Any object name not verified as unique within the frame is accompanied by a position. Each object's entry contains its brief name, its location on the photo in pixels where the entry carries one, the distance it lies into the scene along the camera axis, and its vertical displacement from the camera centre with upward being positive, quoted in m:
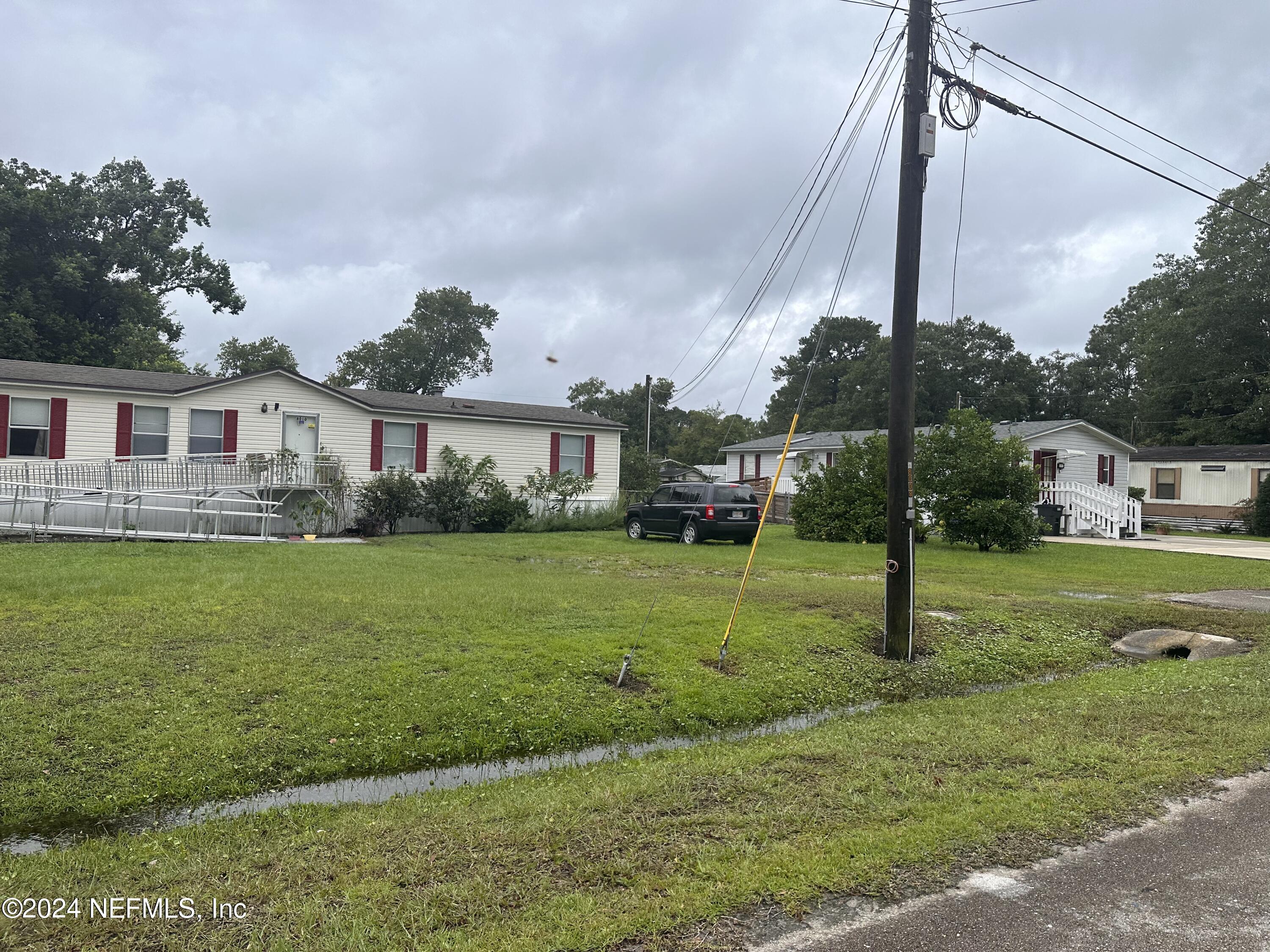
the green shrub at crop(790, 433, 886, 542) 22.25 +0.10
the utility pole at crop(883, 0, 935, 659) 8.91 +1.75
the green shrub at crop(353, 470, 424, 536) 21.97 -0.36
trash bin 27.31 -0.17
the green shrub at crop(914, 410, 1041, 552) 20.59 +0.53
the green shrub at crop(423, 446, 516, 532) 23.33 -0.10
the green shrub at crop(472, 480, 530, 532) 23.80 -0.58
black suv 20.58 -0.37
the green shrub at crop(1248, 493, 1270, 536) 30.23 +0.10
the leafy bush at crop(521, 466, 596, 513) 25.45 +0.09
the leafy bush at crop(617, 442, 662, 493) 33.38 +0.86
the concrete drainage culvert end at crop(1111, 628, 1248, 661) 9.49 -1.51
